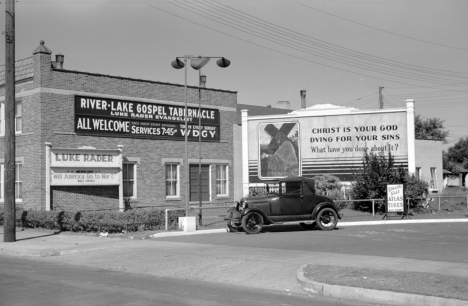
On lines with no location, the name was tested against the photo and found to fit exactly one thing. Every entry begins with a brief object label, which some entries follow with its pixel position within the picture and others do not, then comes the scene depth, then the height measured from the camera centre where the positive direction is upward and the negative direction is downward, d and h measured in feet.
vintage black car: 69.82 -3.25
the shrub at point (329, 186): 103.14 -0.93
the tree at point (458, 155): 300.20 +11.93
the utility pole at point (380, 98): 207.23 +28.33
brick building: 85.40 +7.89
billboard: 108.17 +7.08
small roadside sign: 89.30 -2.78
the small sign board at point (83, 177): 83.97 +1.13
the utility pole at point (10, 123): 65.10 +6.86
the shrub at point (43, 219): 74.54 -4.24
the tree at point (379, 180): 97.76 -0.14
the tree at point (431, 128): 274.98 +23.38
